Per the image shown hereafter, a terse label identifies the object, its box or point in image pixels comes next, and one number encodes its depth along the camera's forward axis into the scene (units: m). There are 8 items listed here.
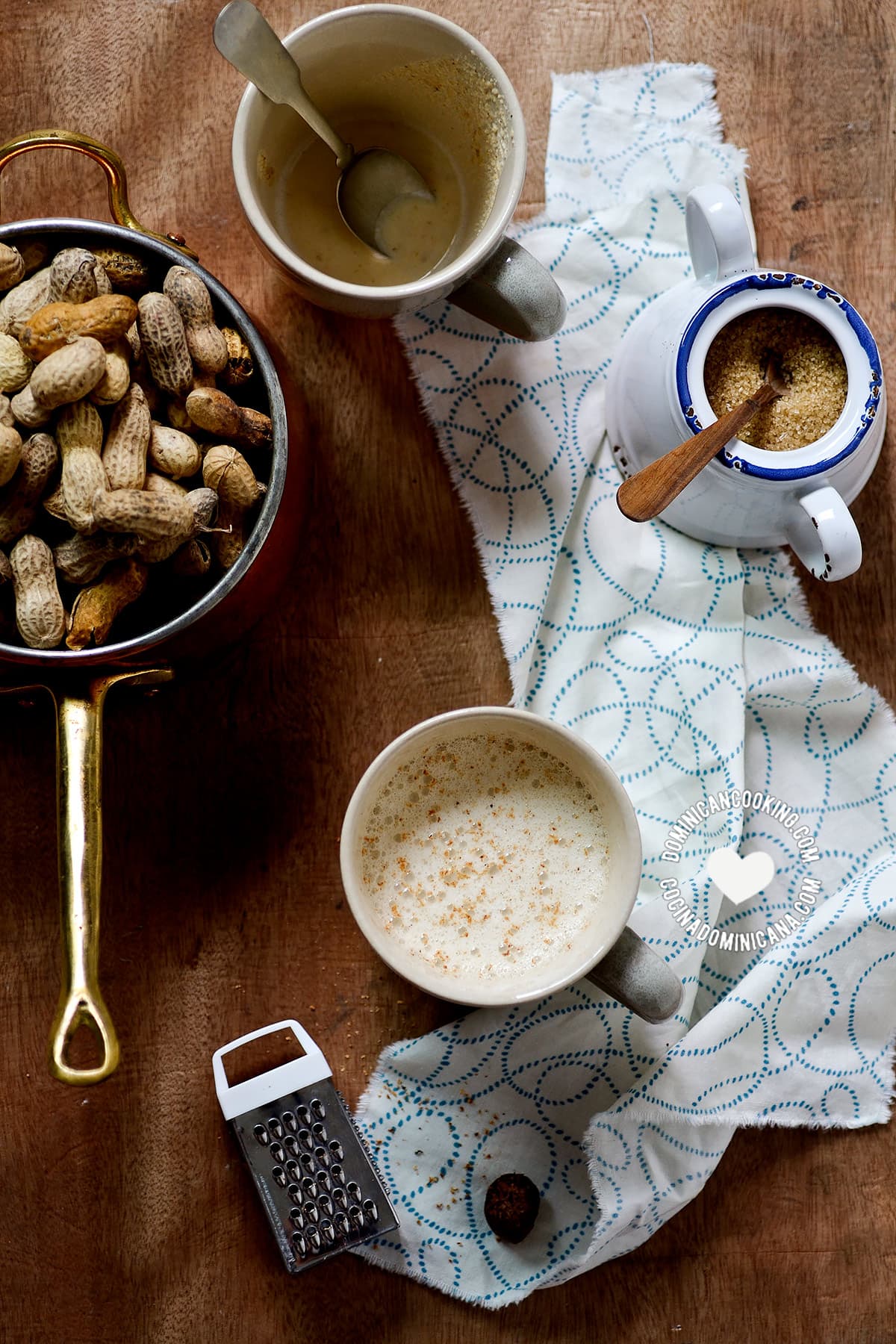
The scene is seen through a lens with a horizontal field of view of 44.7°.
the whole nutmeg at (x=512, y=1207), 0.76
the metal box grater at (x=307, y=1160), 0.71
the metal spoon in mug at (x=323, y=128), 0.62
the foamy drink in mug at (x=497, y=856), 0.69
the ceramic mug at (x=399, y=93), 0.65
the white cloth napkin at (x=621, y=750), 0.78
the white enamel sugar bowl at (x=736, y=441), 0.69
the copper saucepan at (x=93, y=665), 0.61
